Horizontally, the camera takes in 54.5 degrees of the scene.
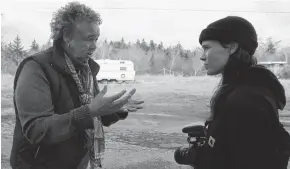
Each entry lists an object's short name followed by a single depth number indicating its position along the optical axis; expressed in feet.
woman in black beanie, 2.36
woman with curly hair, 2.73
